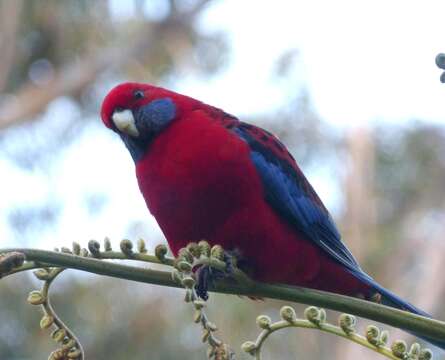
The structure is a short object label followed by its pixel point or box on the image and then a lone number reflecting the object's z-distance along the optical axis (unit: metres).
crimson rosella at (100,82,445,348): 4.53
